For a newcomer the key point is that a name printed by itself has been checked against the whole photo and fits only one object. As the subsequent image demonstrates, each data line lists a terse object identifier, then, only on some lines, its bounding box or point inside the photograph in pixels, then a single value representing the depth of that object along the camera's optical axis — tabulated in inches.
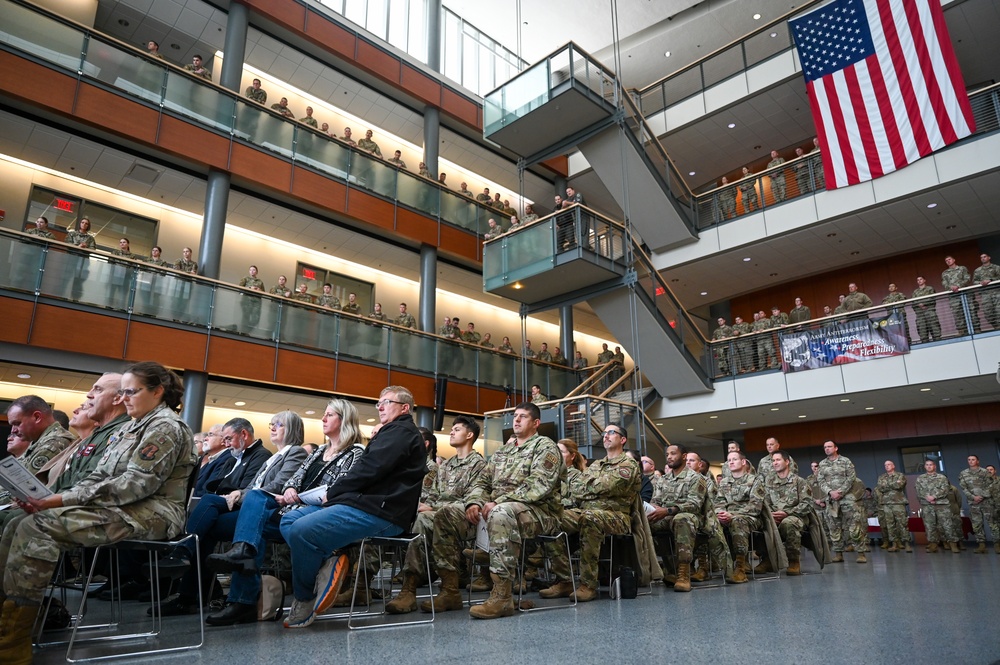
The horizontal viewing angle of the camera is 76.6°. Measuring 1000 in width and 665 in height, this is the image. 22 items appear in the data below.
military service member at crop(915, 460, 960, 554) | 491.8
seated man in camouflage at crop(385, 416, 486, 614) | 230.8
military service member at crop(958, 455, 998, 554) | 491.5
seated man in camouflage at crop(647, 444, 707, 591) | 249.9
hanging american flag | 500.7
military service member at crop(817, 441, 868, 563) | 422.3
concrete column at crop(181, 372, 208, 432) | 440.8
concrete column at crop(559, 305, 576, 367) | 734.5
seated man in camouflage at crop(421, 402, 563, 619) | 174.7
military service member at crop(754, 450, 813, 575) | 327.9
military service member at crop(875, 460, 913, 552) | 512.1
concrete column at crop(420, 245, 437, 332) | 636.7
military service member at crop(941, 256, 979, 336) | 472.4
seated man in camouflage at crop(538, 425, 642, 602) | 213.6
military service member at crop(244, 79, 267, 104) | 546.0
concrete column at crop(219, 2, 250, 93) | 526.4
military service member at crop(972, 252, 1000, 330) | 461.1
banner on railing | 503.8
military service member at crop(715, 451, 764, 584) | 288.6
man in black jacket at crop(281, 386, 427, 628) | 148.6
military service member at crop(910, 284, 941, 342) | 487.5
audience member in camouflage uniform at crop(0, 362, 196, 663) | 108.1
